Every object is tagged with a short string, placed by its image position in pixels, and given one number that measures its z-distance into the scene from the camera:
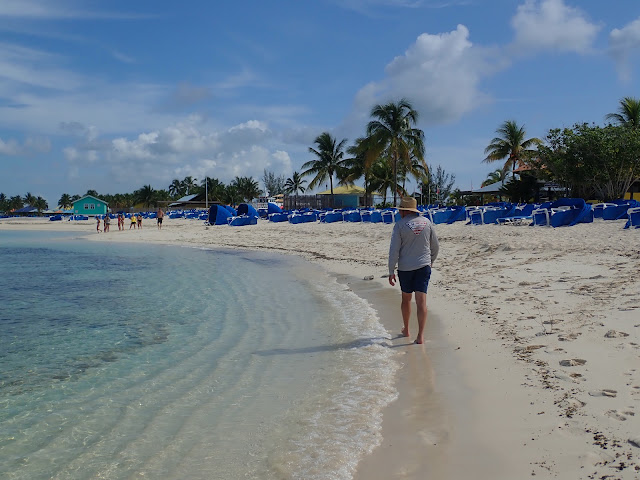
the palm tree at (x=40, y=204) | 115.18
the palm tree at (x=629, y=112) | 31.19
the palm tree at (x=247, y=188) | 75.56
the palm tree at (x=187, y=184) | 101.69
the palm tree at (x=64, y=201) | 115.85
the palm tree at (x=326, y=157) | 46.91
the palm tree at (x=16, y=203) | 118.94
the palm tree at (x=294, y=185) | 76.35
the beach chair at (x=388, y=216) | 24.71
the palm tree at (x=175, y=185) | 102.88
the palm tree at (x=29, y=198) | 119.57
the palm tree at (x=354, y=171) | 44.41
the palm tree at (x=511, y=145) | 38.06
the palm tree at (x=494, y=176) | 56.64
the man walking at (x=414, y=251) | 5.39
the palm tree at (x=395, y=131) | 35.84
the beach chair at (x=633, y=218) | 13.55
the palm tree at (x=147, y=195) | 87.00
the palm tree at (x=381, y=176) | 46.75
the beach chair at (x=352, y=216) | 28.45
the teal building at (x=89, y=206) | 83.94
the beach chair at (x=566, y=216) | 16.48
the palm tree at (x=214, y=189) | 77.31
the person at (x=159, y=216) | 37.19
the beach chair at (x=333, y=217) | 30.28
